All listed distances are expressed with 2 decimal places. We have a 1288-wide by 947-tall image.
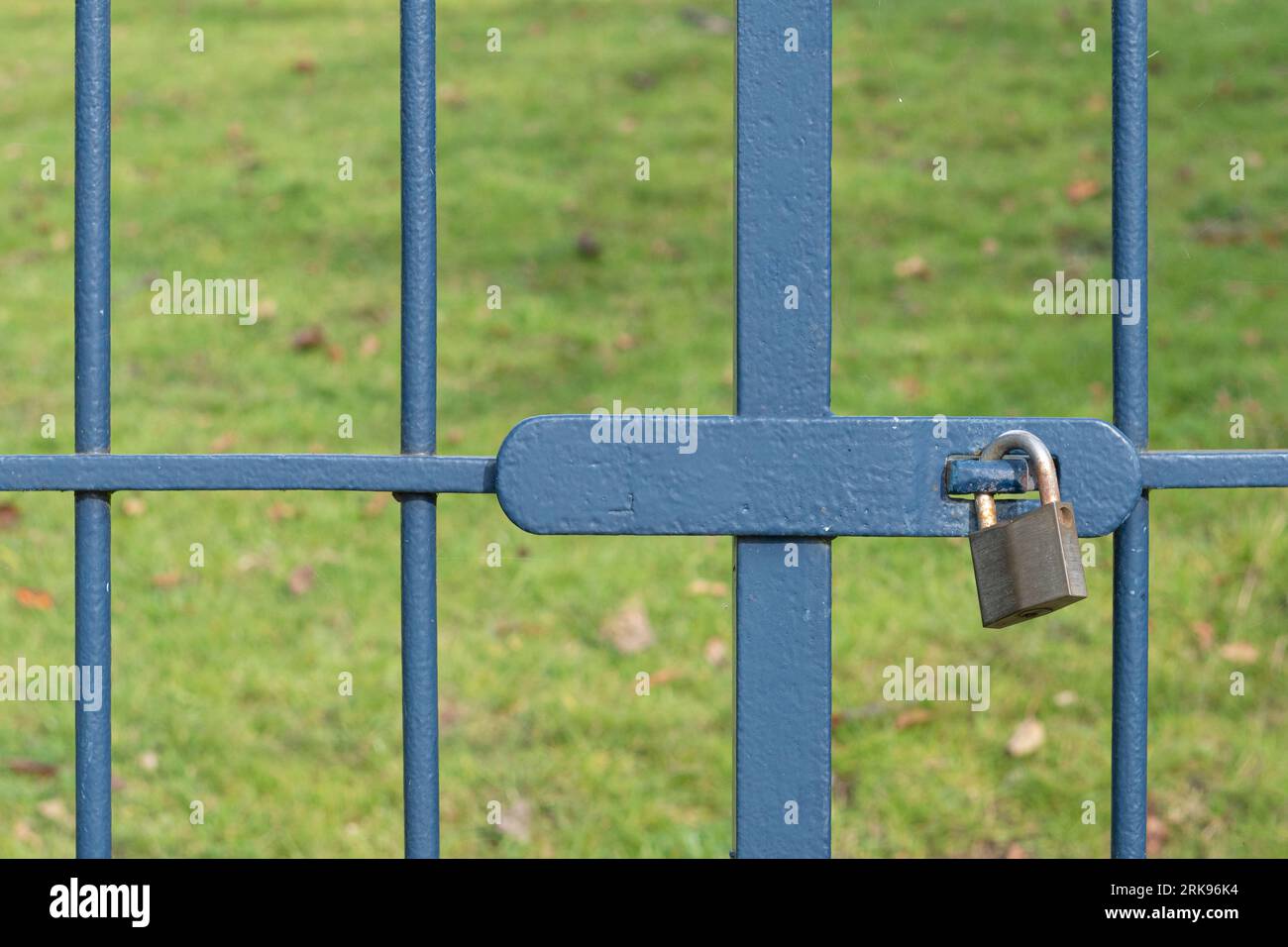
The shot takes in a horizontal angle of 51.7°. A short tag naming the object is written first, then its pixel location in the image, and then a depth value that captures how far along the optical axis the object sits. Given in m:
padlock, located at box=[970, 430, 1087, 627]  1.12
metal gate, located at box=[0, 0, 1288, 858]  1.22
